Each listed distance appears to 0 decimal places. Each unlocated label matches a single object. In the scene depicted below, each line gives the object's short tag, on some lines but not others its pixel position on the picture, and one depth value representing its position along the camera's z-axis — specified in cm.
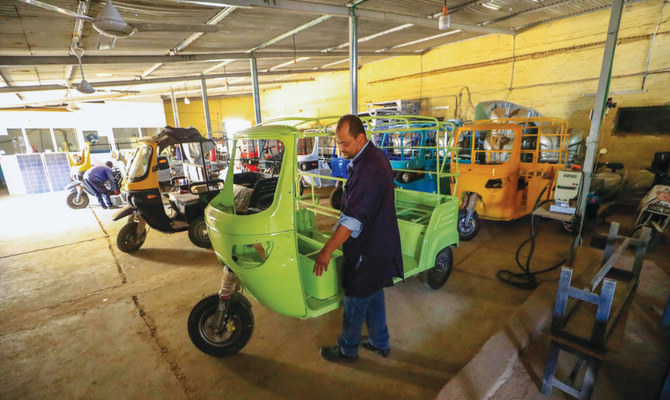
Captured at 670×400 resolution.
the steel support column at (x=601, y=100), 384
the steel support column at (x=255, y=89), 939
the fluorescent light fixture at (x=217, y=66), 1003
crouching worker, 779
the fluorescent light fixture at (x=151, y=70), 930
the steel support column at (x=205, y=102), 1257
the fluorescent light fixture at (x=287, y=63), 1070
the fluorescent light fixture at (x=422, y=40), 909
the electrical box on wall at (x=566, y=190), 382
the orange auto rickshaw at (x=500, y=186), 516
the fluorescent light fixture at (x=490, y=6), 670
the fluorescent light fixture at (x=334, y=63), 1203
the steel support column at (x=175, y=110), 1621
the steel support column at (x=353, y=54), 598
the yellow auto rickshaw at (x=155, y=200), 486
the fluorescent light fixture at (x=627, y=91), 723
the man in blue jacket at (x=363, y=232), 201
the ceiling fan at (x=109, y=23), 323
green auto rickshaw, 218
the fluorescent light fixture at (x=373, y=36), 801
